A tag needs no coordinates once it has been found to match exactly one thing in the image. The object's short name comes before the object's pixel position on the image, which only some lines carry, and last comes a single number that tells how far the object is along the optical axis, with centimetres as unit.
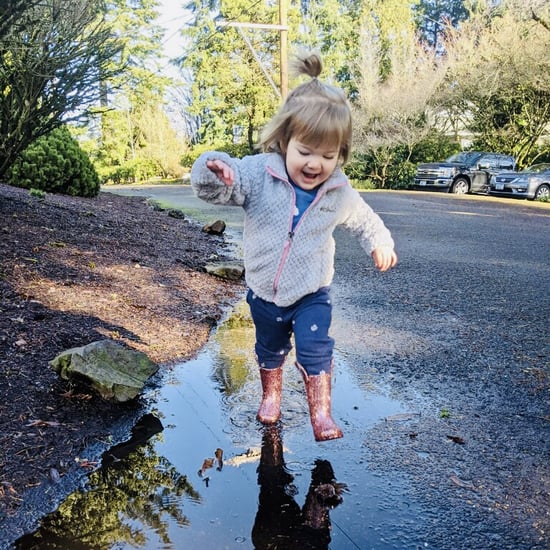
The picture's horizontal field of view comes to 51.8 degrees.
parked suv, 2039
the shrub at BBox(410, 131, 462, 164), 2600
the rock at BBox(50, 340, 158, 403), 274
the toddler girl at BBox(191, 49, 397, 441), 236
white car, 1814
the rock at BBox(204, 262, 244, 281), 576
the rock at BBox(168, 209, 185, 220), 1108
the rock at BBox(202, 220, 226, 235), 928
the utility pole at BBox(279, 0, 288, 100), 1711
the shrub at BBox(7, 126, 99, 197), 1063
